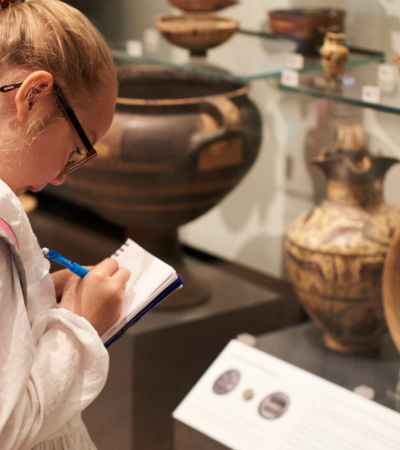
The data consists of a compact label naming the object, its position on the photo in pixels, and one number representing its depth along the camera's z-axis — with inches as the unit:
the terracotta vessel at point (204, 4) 70.7
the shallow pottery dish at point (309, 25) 62.9
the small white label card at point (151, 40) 74.6
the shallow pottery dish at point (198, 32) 66.9
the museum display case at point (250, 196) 51.5
